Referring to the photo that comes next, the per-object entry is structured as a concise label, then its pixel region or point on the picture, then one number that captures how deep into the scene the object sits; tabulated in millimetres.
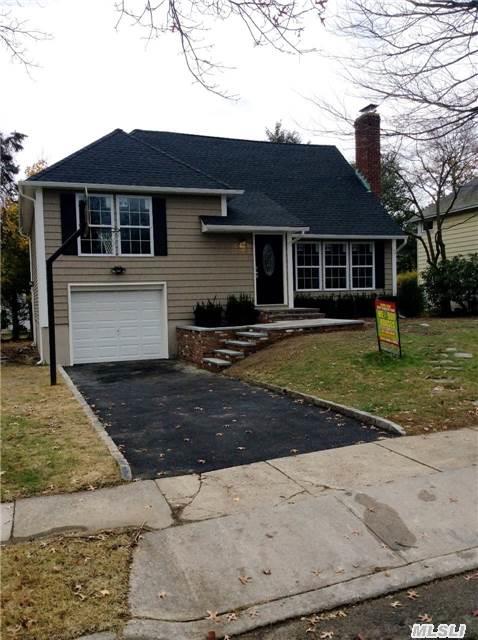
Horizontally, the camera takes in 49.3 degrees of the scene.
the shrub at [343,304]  16922
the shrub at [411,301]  18703
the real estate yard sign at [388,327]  9383
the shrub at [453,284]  17922
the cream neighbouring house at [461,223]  22703
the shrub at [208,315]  14695
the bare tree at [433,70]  6996
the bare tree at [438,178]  9109
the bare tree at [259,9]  4523
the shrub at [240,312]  14734
